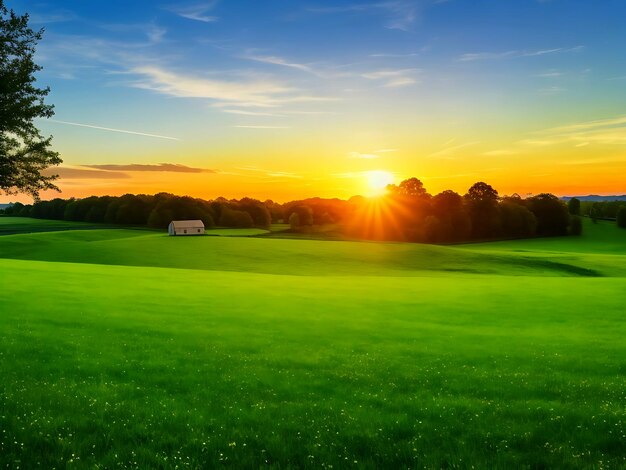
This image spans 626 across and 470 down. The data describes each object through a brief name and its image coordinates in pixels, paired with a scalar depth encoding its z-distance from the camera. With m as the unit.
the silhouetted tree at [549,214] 155.50
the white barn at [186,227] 144.75
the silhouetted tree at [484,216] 147.50
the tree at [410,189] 151.00
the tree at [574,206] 184.02
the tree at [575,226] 155.12
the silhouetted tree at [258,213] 193.25
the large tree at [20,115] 33.72
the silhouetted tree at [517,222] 150.62
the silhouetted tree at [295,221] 175.75
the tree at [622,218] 160.12
